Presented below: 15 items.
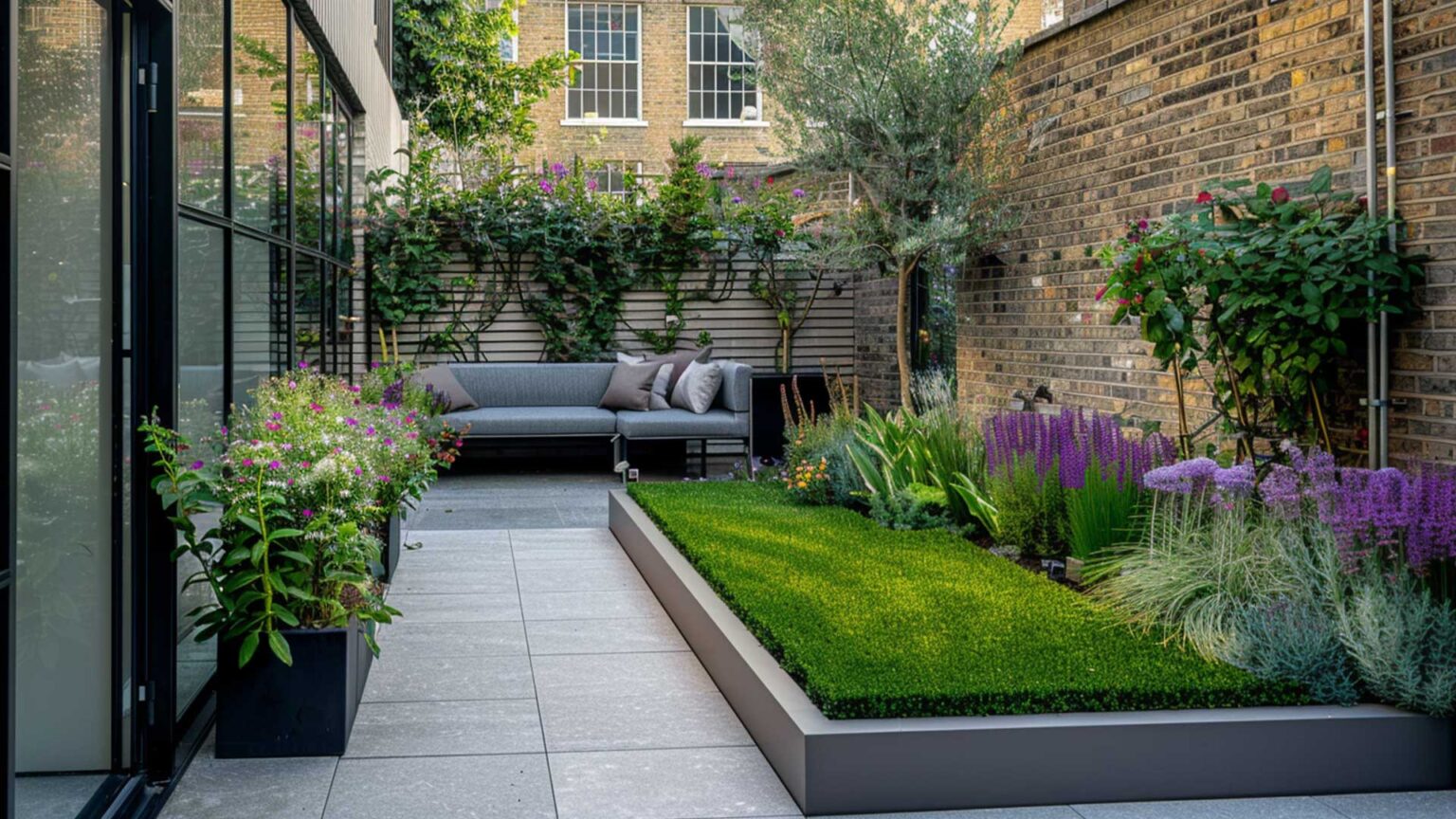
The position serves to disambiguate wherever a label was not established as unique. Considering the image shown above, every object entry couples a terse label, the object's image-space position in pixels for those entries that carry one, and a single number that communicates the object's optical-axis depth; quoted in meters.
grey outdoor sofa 11.27
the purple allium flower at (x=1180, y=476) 5.05
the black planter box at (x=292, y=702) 4.05
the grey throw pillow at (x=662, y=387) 11.77
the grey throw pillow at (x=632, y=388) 11.77
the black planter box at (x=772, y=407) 11.73
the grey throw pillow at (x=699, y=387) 11.55
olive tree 8.62
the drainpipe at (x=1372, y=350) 5.04
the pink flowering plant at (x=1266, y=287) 4.93
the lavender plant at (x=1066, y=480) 5.55
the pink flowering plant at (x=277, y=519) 3.90
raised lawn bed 3.63
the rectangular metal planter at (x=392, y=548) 6.64
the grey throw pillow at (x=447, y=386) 11.44
